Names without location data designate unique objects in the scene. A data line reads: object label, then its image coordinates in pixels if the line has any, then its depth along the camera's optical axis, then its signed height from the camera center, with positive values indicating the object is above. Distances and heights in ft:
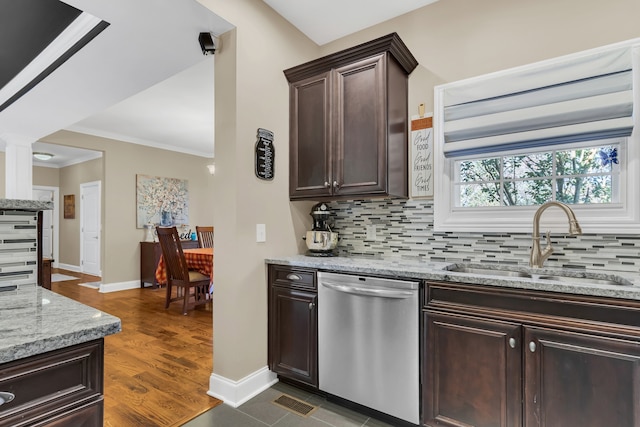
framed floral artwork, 19.57 +0.93
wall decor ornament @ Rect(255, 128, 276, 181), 7.59 +1.40
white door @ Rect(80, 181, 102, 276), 23.18 -0.79
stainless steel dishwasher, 5.91 -2.39
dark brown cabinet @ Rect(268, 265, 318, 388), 7.11 -2.41
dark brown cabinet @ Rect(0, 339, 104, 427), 2.24 -1.24
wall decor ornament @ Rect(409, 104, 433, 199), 7.80 +1.38
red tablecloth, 14.02 -1.93
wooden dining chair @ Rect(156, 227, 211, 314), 13.35 -2.31
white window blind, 5.95 +2.16
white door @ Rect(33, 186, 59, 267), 25.94 -0.61
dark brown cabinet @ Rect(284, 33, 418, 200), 7.20 +2.13
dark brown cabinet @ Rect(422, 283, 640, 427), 4.43 -2.12
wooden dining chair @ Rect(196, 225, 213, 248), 17.72 -1.17
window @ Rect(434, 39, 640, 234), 5.96 +1.38
